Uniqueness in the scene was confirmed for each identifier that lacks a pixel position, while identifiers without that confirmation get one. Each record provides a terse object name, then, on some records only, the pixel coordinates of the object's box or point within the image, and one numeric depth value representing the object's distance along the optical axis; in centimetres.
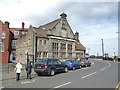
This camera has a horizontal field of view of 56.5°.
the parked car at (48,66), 1204
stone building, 2398
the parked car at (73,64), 1766
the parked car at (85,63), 2163
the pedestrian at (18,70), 1010
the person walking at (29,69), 1087
